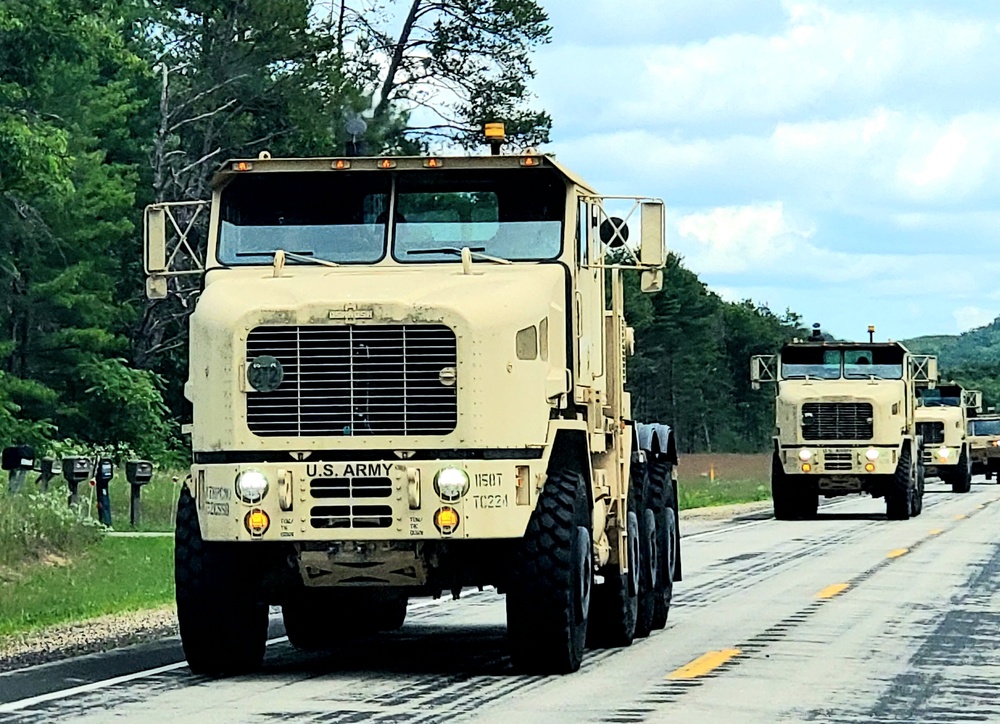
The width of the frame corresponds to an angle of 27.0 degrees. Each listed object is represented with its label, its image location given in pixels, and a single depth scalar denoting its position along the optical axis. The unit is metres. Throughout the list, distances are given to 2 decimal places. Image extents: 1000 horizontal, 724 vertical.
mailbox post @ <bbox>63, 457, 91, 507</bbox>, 28.58
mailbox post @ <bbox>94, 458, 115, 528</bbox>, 29.23
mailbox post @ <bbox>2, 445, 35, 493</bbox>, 27.78
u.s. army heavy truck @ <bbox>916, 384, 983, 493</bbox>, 55.34
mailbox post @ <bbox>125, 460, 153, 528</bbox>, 29.78
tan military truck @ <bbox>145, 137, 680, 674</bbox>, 12.48
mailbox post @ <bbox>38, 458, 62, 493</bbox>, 30.39
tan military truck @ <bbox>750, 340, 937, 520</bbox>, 36.84
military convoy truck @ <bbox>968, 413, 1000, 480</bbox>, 68.44
